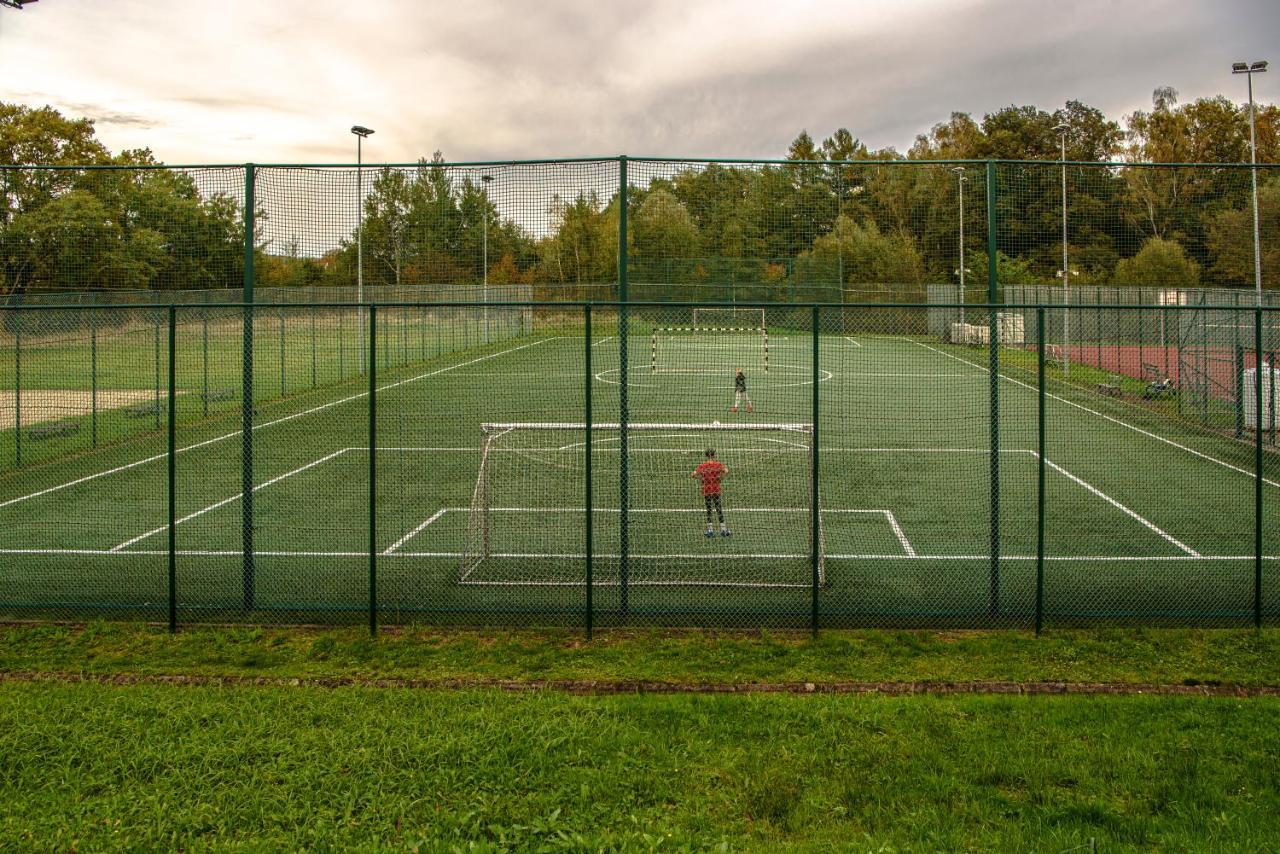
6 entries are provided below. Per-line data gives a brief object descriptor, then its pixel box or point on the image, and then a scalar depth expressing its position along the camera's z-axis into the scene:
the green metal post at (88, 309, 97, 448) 17.75
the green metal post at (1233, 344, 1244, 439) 12.85
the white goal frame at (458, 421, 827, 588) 10.50
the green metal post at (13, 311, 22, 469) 14.80
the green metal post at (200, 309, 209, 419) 18.52
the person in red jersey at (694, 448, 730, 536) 11.60
